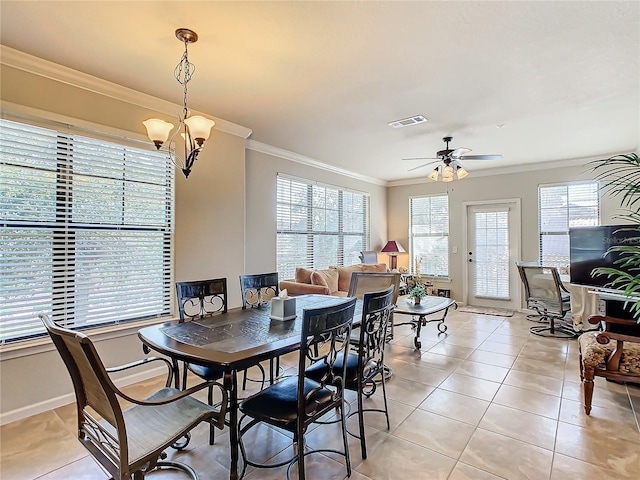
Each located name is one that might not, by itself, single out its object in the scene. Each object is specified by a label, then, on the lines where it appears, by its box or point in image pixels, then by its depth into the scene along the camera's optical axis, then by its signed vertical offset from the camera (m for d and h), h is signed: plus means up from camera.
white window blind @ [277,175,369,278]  5.35 +0.37
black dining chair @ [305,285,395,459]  2.05 -0.72
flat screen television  3.82 -0.06
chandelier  2.26 +0.87
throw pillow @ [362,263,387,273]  6.11 -0.42
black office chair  4.61 -0.74
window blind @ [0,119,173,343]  2.54 +0.14
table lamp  7.28 -0.12
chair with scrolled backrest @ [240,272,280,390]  2.94 -0.41
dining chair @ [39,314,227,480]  1.30 -0.83
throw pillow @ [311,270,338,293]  5.02 -0.52
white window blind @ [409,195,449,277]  7.20 +0.25
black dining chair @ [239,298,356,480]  1.66 -0.84
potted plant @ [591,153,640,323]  2.12 +0.47
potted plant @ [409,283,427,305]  4.38 -0.64
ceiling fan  4.30 +1.12
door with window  6.37 -0.18
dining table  1.62 -0.54
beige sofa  4.64 -0.54
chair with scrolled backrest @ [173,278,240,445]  2.33 -0.39
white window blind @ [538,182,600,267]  5.64 +0.54
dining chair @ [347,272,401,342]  3.70 -0.42
